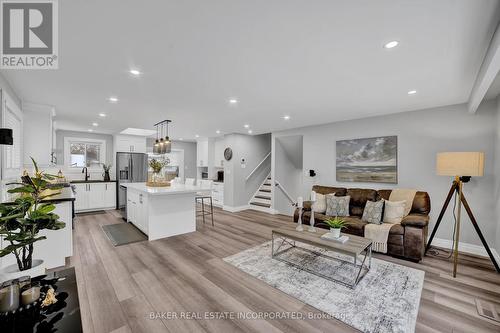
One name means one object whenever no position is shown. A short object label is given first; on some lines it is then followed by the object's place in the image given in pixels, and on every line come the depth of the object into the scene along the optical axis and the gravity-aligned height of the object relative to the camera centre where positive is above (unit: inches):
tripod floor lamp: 113.4 -0.9
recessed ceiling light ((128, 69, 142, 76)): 97.6 +42.9
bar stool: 192.5 -20.9
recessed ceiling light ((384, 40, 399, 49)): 74.0 +42.7
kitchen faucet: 258.8 -11.4
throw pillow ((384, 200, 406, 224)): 144.7 -32.1
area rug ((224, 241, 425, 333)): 78.9 -56.7
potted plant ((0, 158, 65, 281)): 42.9 -13.7
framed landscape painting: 170.1 +4.2
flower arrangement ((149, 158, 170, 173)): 191.8 -1.8
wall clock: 268.2 +13.7
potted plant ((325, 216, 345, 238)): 111.9 -33.2
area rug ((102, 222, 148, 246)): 157.4 -56.5
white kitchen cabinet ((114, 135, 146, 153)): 272.3 +26.8
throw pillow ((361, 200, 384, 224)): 148.4 -33.7
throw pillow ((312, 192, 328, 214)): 177.7 -33.6
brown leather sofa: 125.7 -38.8
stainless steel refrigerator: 264.5 -8.1
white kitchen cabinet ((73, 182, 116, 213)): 242.7 -37.9
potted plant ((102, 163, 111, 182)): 265.6 -12.8
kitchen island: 159.6 -37.2
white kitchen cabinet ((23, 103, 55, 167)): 152.9 +22.7
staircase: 268.0 -45.3
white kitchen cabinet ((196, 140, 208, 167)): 332.8 +17.7
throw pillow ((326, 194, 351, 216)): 168.1 -32.9
